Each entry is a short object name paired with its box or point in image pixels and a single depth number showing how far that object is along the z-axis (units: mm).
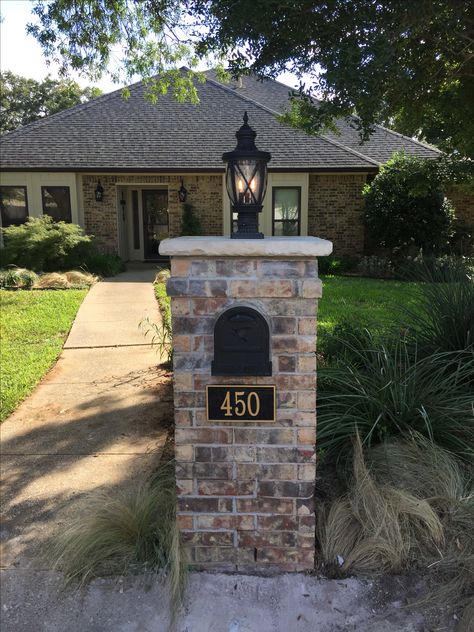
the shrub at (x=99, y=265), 13867
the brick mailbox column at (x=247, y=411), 2492
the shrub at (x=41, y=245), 13070
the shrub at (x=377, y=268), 13823
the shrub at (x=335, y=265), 14345
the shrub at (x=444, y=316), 4379
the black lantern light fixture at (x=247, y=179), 2900
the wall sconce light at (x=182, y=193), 15617
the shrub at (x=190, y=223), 15320
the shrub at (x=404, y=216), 14141
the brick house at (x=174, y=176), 15234
